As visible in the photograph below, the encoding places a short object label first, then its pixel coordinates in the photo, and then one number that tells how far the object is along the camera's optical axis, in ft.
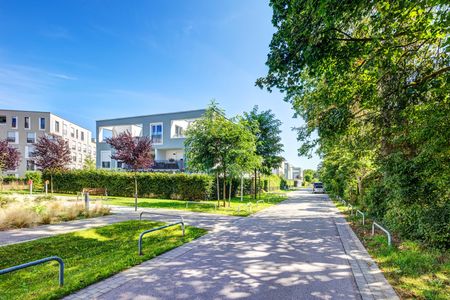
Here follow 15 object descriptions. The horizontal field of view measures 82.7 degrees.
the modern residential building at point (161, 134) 108.99
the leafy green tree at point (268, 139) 91.61
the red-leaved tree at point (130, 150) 56.44
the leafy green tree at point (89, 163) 144.97
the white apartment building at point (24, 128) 147.33
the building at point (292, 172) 325.83
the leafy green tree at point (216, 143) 52.22
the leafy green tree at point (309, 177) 293.98
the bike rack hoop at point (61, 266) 12.30
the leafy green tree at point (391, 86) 17.31
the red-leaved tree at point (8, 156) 78.04
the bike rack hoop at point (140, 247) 20.71
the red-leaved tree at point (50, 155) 75.15
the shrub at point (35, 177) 97.49
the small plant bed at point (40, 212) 29.63
